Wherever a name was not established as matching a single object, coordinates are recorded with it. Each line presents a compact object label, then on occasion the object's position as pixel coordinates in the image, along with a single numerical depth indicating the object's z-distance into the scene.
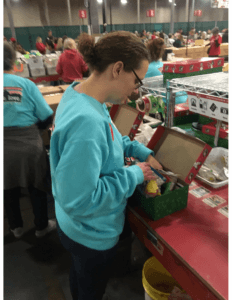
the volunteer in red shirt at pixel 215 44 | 6.47
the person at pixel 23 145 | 2.02
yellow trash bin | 1.54
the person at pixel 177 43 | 9.66
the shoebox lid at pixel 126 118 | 1.85
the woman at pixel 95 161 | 0.86
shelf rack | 1.42
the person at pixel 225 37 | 8.07
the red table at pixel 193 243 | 0.89
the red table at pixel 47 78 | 5.53
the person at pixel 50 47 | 7.94
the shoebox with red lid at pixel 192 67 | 1.98
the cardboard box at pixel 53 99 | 3.30
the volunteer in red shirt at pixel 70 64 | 4.84
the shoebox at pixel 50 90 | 3.93
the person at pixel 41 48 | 7.87
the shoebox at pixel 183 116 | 2.17
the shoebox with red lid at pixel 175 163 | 1.17
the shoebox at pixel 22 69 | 5.09
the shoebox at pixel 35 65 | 5.25
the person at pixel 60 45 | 7.76
